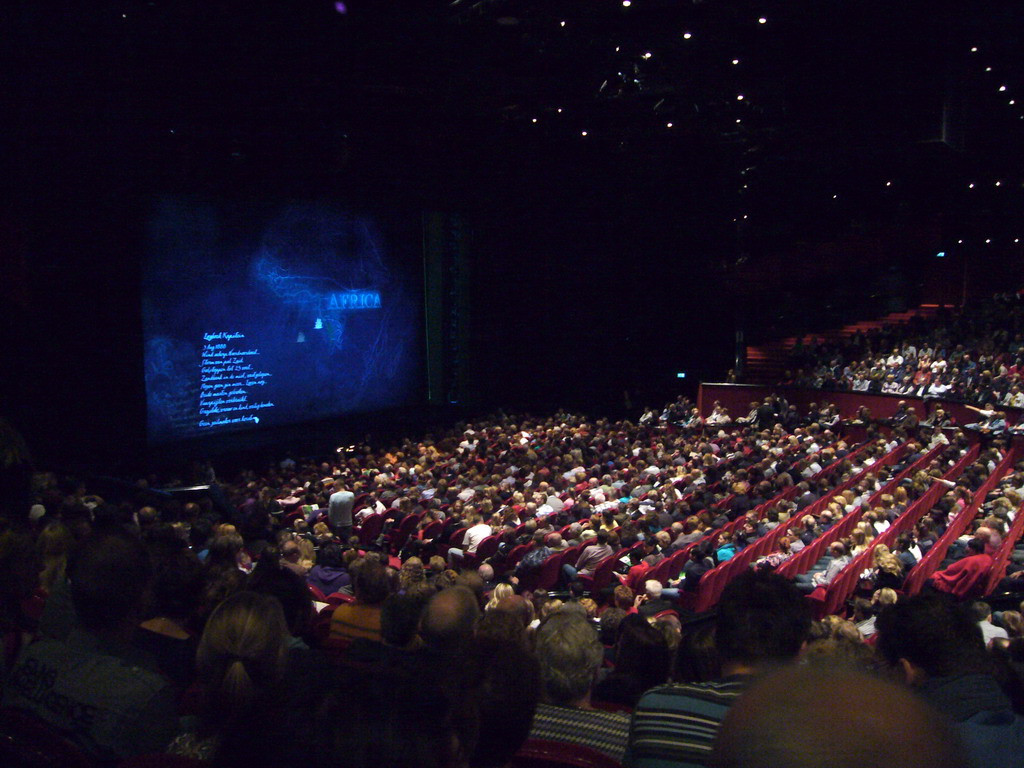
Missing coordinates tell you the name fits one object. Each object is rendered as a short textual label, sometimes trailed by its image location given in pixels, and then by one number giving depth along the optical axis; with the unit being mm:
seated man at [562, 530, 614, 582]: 7895
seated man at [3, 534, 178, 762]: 1986
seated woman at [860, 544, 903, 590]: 6645
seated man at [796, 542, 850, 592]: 7156
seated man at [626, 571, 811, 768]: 1870
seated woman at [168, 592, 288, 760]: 1952
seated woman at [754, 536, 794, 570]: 7332
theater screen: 13250
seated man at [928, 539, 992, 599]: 6460
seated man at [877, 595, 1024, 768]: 2000
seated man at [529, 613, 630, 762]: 2199
